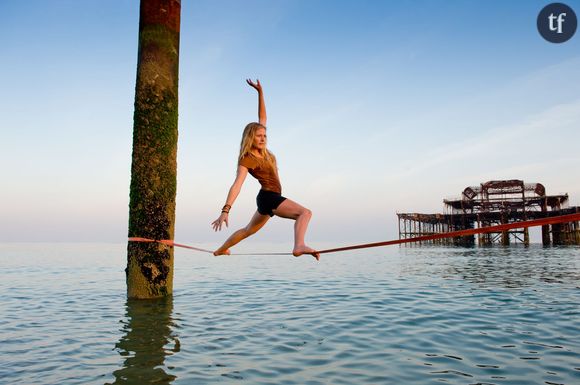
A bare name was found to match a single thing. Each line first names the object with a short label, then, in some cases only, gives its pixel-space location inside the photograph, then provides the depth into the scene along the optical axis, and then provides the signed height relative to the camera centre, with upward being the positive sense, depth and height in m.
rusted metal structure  58.66 +3.92
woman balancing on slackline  4.83 +0.67
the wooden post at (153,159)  8.08 +1.58
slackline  2.91 +0.11
